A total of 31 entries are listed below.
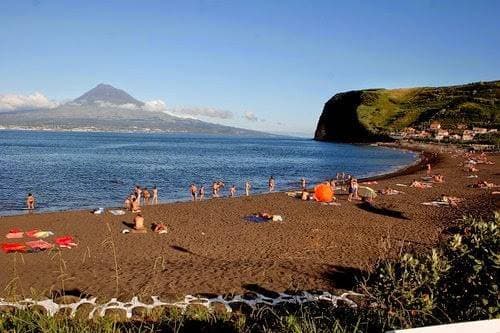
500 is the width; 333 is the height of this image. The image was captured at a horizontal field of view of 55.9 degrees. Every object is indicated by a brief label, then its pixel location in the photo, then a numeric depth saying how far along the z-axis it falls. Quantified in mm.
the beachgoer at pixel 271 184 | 38631
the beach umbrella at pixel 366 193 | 28797
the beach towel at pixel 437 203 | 26742
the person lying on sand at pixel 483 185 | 33719
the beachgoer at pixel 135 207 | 25656
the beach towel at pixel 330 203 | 28048
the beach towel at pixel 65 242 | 17984
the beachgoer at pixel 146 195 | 30750
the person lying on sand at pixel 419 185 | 35875
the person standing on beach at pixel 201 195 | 33147
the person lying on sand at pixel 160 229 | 20422
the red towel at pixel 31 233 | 19750
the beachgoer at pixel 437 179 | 39534
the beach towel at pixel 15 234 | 19555
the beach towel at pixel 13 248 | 16984
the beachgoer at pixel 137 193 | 28311
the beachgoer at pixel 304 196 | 30509
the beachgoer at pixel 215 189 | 34812
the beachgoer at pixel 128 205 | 26234
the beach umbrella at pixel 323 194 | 28969
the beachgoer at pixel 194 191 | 32381
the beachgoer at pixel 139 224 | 20781
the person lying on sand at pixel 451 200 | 26483
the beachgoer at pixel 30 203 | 28250
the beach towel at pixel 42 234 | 19656
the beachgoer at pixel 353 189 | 30156
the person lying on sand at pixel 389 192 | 32281
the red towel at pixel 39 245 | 17433
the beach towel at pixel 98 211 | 25091
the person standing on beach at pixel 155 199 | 31692
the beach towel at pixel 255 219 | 23266
